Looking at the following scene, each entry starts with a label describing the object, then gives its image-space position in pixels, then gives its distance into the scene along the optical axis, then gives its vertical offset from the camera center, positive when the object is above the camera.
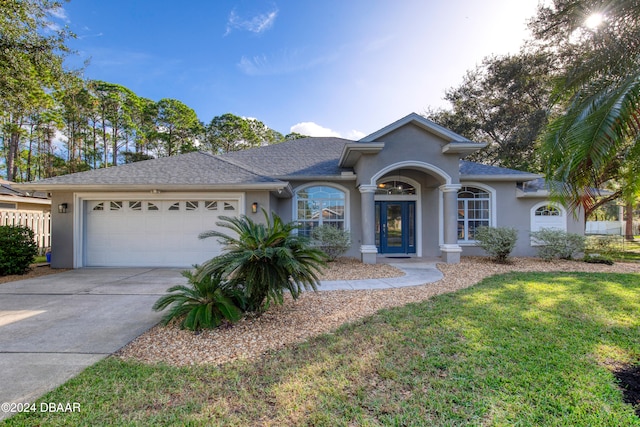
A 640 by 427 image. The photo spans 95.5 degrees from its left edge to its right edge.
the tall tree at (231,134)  30.16 +8.93
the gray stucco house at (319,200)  9.30 +0.64
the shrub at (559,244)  10.28 -0.93
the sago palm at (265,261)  4.23 -0.65
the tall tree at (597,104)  3.38 +1.39
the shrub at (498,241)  9.84 -0.79
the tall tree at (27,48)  8.23 +5.04
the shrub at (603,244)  13.49 -1.24
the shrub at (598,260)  10.26 -1.52
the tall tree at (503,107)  17.23 +7.47
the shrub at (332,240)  10.07 -0.77
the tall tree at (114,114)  23.30 +8.61
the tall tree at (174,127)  27.06 +8.59
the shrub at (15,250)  8.15 -0.90
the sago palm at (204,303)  4.20 -1.31
